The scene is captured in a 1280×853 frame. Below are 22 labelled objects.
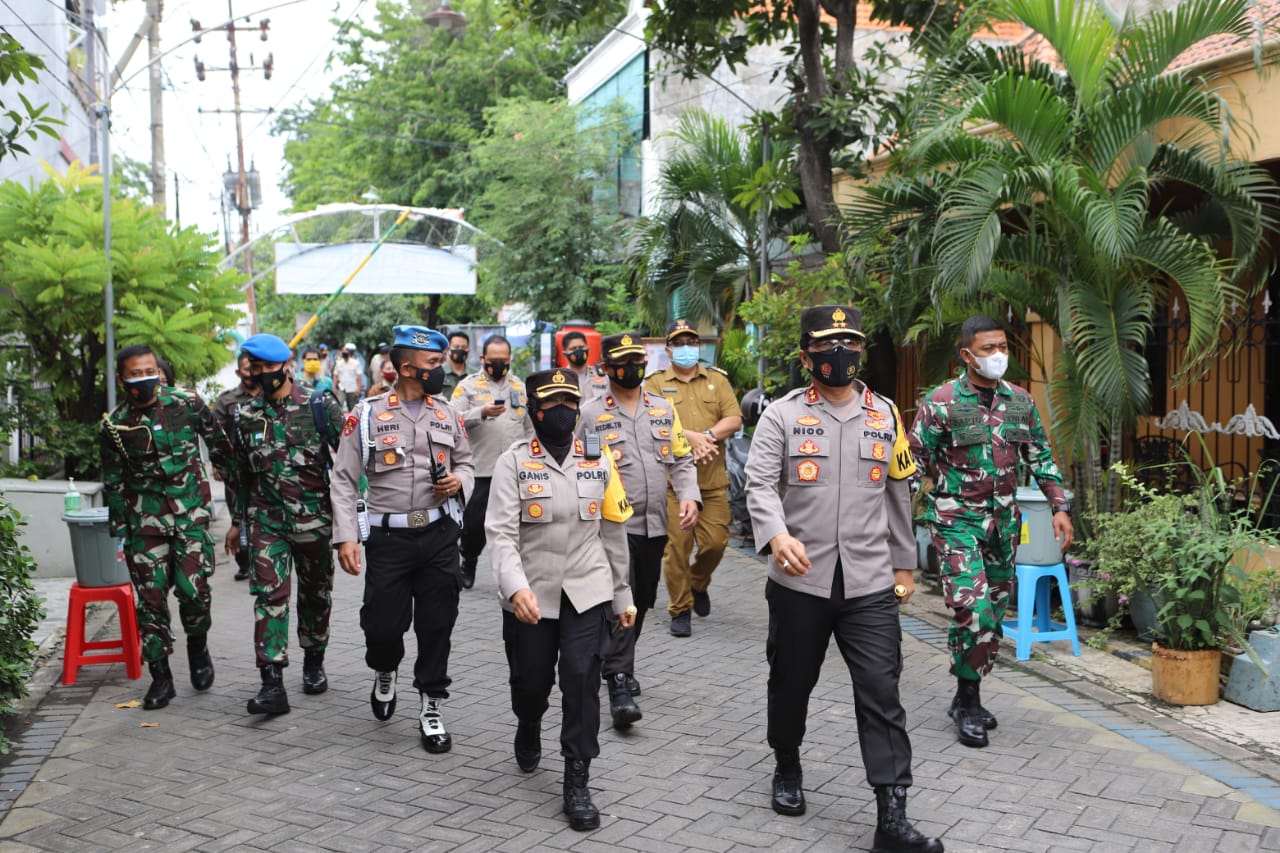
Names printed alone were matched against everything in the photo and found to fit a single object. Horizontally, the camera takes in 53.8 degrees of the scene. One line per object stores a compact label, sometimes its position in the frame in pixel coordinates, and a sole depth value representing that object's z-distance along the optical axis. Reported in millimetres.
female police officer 5215
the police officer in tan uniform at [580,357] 9984
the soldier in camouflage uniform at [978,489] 6090
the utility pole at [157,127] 22188
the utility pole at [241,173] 37875
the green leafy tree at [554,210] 23359
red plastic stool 7480
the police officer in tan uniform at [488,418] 9938
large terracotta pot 6602
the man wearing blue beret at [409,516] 6137
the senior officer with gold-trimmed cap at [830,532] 4922
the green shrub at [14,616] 6281
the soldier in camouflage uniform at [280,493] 6723
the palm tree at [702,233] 14531
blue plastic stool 7613
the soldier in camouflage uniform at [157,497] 6922
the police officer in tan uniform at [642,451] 7125
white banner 26109
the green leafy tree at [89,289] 11305
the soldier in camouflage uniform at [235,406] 7020
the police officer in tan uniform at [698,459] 8430
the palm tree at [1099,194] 7770
